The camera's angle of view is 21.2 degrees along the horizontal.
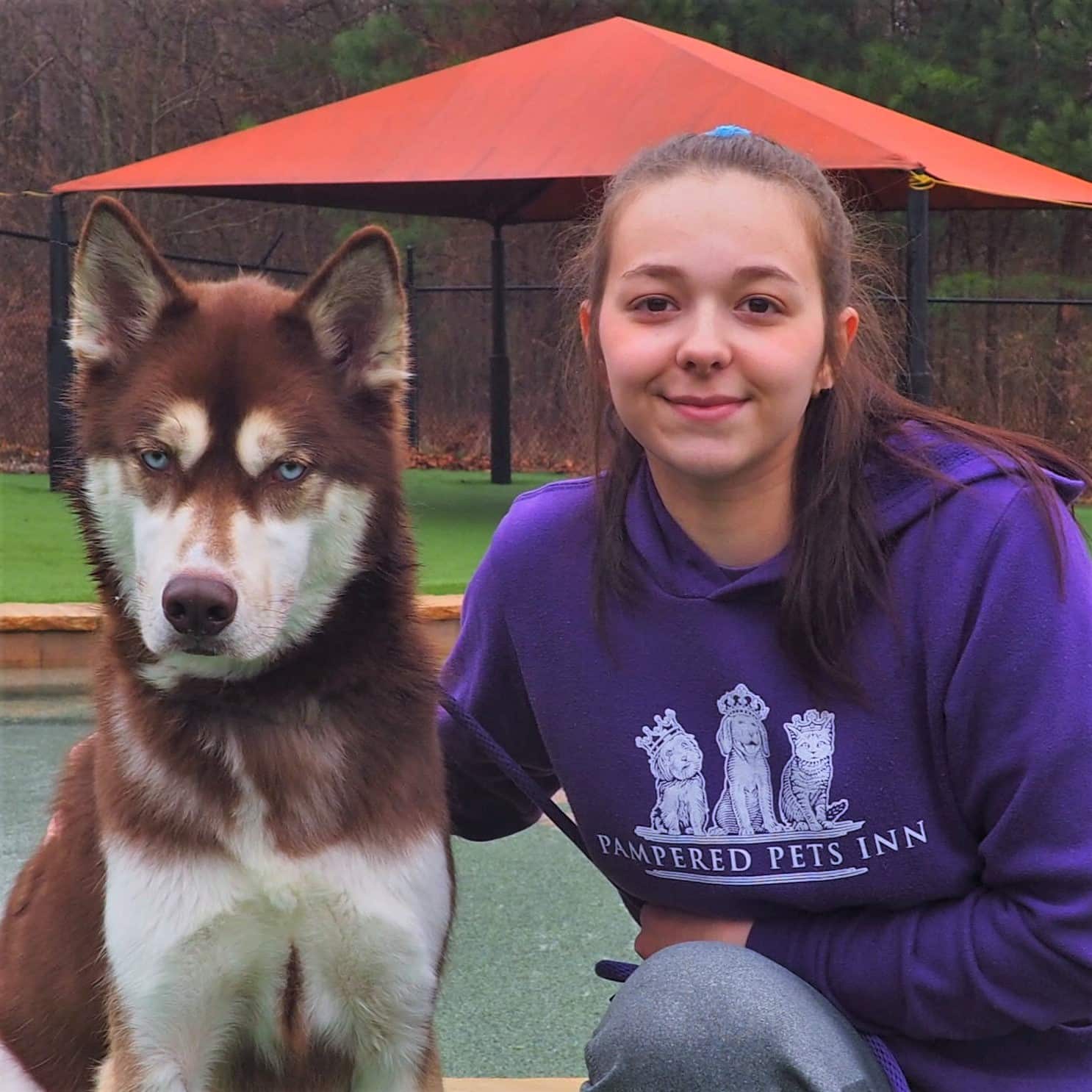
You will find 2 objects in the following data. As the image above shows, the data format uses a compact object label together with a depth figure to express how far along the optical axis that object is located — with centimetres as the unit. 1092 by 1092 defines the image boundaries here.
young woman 160
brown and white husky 166
